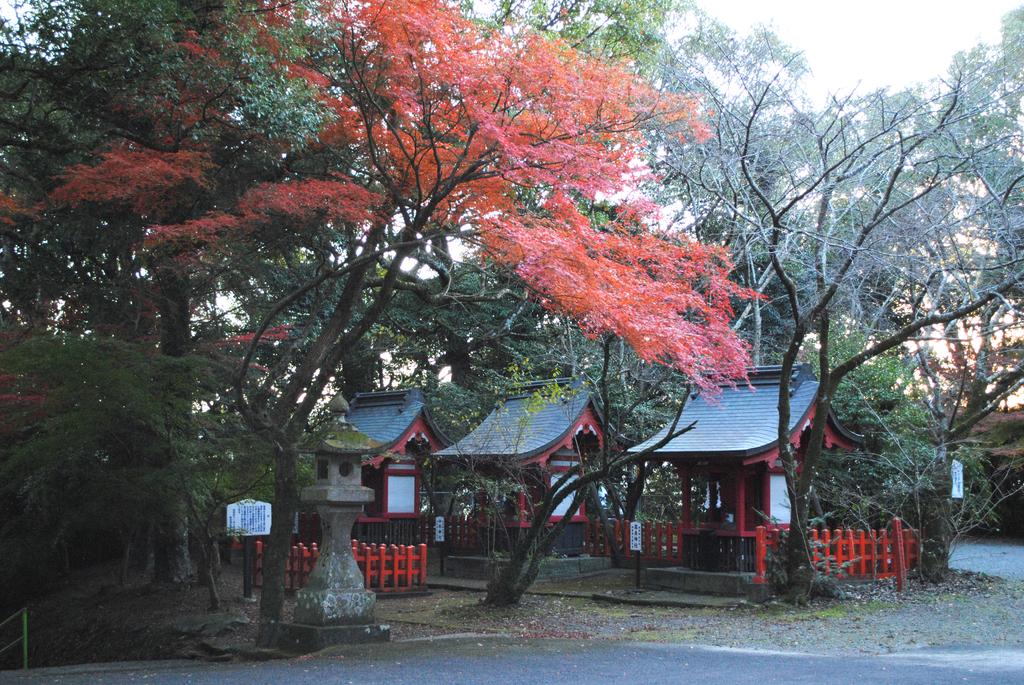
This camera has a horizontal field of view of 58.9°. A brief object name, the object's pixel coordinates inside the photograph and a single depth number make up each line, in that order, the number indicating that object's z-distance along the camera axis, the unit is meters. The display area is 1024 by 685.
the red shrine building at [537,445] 17.16
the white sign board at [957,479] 14.49
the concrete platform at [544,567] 18.09
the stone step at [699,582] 14.66
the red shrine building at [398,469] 19.64
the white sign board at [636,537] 15.66
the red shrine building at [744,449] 15.11
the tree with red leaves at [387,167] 10.09
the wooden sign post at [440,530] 18.58
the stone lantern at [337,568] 9.82
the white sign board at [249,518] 12.80
